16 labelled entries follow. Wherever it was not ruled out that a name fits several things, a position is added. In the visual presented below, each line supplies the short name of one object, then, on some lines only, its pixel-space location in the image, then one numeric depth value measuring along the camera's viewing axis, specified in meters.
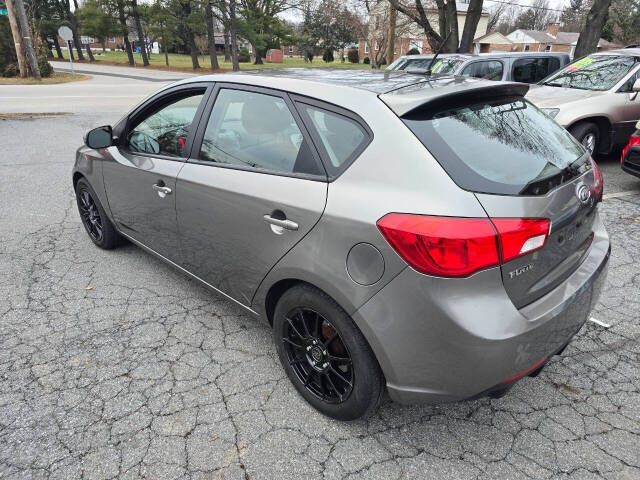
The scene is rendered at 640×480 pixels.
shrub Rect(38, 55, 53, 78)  23.06
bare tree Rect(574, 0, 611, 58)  12.98
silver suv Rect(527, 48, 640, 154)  6.47
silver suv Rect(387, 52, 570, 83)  9.79
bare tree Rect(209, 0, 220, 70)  33.06
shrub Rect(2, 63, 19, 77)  23.28
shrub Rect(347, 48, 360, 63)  56.56
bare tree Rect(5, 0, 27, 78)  19.39
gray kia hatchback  1.68
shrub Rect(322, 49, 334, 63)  54.81
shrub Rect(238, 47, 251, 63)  49.78
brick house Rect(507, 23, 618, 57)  67.25
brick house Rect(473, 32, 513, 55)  60.72
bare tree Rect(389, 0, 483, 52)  17.86
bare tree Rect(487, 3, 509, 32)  57.33
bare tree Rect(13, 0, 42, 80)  19.55
